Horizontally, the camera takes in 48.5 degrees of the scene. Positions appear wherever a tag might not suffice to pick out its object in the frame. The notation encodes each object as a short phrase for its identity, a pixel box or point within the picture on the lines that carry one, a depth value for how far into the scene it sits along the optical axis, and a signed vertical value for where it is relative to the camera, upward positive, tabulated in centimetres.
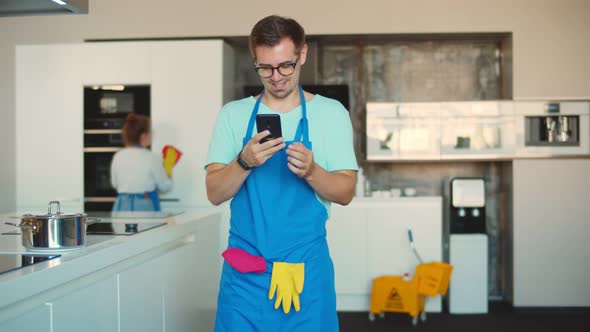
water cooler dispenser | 499 -79
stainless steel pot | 196 -19
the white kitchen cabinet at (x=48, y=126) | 486 +30
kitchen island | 166 -38
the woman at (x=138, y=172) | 416 -4
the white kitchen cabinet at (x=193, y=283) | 279 -55
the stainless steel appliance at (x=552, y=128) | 499 +28
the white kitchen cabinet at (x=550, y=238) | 501 -56
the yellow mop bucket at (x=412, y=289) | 467 -89
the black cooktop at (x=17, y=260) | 170 -26
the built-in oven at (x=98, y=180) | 480 -10
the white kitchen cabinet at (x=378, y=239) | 496 -56
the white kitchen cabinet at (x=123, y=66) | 485 +74
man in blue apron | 171 -7
